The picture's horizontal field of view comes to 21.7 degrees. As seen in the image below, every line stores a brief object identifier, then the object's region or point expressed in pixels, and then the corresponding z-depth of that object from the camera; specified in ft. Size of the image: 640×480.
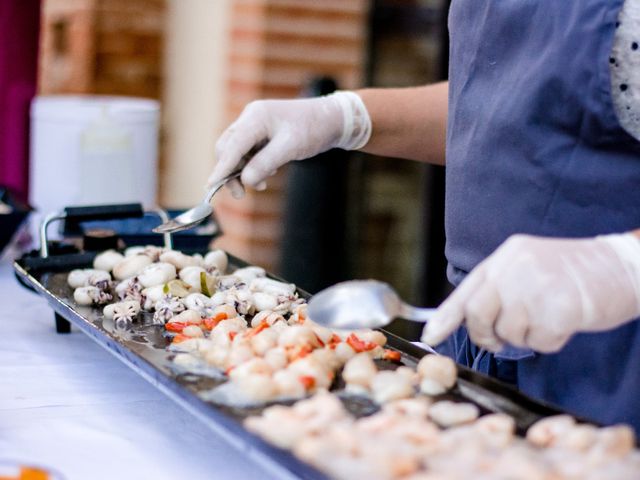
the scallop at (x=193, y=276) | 6.38
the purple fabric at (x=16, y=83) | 8.82
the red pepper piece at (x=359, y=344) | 5.81
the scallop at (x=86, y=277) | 6.37
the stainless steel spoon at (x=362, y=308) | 5.41
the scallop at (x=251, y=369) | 5.45
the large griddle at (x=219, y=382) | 5.06
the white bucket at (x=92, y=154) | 8.12
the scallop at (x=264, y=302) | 6.21
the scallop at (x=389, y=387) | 5.42
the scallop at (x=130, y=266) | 6.53
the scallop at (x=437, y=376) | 5.51
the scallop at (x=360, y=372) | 5.51
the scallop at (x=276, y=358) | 5.55
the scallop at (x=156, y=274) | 6.36
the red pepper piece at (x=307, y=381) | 5.45
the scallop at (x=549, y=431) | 5.12
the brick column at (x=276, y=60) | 10.62
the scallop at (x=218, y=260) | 6.73
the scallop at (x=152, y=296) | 6.23
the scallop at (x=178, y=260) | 6.56
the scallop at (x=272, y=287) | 6.32
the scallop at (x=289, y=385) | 5.41
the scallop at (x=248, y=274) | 6.53
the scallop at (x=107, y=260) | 6.66
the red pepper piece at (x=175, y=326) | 5.99
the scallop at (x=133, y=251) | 6.66
